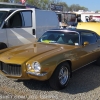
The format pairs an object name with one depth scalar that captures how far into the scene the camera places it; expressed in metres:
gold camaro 4.28
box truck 7.21
